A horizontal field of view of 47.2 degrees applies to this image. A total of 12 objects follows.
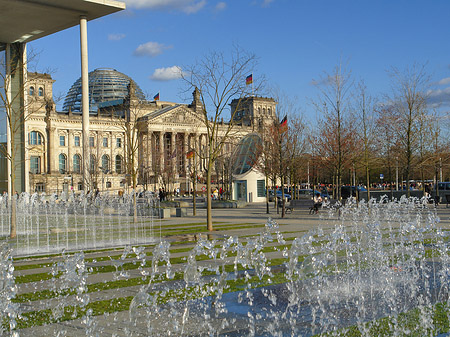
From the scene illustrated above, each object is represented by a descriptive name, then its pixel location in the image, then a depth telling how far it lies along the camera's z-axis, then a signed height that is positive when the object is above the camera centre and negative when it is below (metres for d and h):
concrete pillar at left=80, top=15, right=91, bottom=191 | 26.50 +4.96
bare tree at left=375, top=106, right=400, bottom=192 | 28.42 +2.54
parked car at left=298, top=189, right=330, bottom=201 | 55.41 -1.39
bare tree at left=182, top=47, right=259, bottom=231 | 19.20 +3.03
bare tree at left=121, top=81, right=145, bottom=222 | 24.04 +8.44
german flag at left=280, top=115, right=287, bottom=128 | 33.33 +3.97
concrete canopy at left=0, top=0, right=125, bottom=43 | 25.02 +8.88
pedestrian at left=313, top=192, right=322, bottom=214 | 29.50 -1.30
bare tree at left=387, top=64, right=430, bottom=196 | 25.07 +3.21
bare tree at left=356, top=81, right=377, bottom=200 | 29.00 +2.44
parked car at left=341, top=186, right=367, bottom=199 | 50.90 -1.16
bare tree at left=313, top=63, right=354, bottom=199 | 30.52 +2.51
